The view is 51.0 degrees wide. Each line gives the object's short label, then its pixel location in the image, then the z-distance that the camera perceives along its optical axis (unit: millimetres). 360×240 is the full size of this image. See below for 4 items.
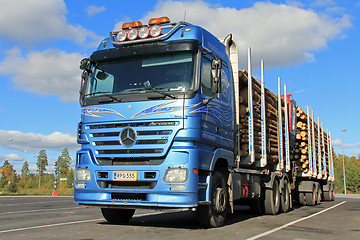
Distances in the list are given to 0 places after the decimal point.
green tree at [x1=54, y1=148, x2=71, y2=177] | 137125
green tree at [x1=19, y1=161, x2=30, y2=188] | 165550
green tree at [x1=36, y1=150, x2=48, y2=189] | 134188
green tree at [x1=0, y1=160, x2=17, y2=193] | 141838
